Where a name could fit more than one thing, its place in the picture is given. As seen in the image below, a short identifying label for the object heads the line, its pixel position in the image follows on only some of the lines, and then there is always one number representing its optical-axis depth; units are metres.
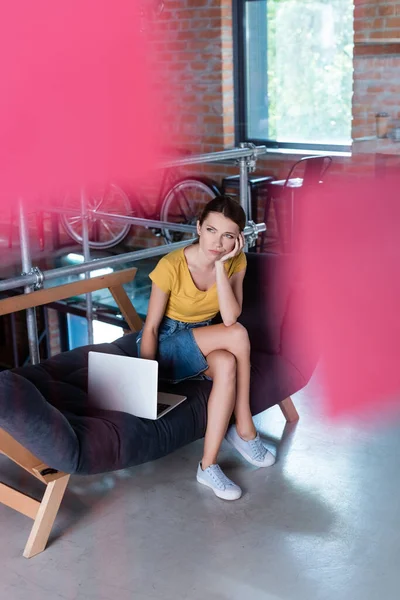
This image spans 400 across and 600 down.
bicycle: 6.12
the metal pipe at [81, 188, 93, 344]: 3.29
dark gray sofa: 2.09
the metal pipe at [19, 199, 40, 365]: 2.83
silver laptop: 2.40
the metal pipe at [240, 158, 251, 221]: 3.68
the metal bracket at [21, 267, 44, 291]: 2.77
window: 5.62
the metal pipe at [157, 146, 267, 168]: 3.21
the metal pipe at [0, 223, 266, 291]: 2.69
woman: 2.45
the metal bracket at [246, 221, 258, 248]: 3.73
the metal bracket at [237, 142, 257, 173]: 3.68
